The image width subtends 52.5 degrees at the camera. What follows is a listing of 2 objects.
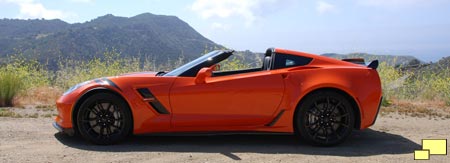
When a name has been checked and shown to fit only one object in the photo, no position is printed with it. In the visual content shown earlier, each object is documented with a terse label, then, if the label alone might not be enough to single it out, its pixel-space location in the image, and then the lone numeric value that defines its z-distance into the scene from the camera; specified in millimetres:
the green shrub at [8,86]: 9820
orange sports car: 5594
